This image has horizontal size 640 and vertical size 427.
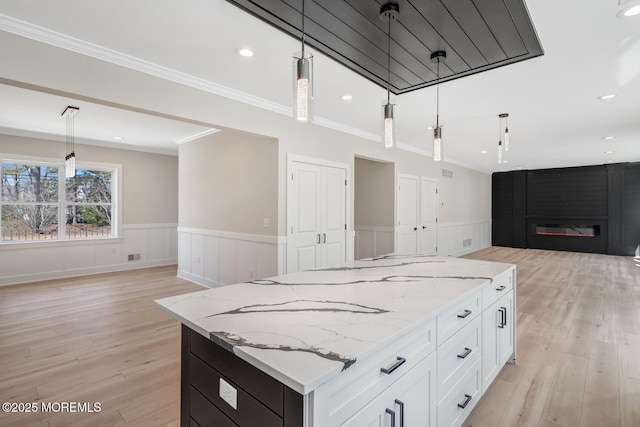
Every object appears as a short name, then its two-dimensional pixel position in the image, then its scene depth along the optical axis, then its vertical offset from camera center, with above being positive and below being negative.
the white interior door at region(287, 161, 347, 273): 4.14 -0.03
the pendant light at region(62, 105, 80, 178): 4.17 +1.39
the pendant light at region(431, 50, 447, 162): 2.37 +0.61
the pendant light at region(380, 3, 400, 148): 1.91 +0.63
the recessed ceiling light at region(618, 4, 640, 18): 1.93 +1.28
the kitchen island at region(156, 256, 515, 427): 0.95 -0.49
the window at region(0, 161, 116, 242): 5.40 +0.21
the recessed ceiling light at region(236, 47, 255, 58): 2.53 +1.34
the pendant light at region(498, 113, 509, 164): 3.98 +1.33
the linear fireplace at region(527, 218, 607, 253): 8.94 -0.59
